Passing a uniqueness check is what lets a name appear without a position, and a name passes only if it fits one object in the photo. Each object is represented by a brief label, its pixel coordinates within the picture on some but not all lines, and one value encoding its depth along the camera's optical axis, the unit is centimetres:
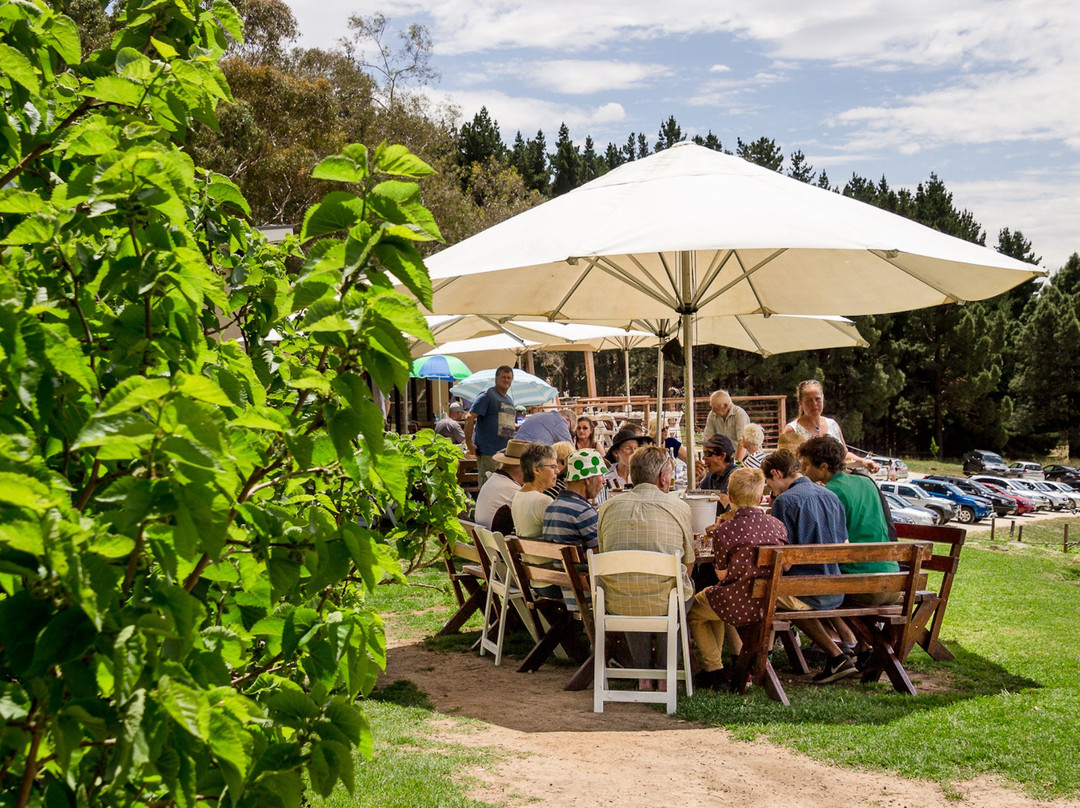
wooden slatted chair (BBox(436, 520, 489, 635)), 763
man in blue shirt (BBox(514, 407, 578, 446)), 991
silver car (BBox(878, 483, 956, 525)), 3631
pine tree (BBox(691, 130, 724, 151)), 7070
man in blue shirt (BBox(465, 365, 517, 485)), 1123
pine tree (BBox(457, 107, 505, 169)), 6084
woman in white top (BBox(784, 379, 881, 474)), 871
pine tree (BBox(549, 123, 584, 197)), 7106
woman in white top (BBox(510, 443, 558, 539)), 700
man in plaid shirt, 598
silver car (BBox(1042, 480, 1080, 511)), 4601
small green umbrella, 2061
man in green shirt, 666
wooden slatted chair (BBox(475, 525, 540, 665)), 695
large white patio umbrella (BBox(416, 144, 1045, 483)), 595
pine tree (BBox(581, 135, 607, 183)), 7286
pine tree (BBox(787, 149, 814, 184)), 7081
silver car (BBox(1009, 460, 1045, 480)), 5394
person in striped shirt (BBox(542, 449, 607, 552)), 665
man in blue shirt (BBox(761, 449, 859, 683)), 633
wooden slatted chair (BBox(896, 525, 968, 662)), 664
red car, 4388
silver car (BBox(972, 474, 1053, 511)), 4544
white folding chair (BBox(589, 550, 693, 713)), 579
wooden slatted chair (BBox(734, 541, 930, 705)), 586
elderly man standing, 993
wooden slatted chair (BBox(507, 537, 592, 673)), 655
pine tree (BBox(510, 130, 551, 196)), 6856
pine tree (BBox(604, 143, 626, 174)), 7819
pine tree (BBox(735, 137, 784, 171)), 6812
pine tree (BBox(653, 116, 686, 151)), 7481
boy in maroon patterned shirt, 592
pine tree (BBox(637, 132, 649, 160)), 8200
